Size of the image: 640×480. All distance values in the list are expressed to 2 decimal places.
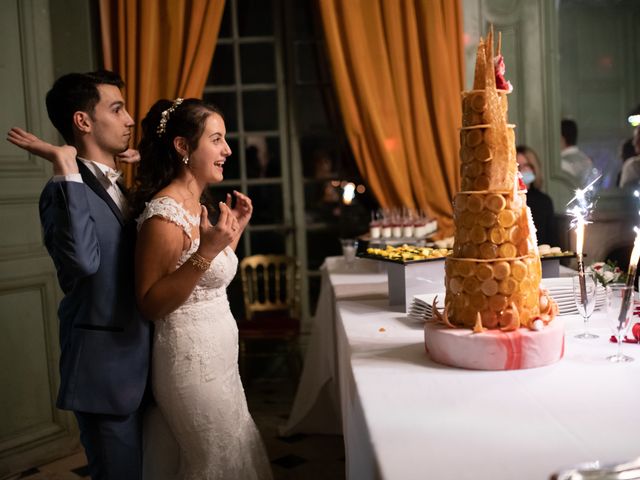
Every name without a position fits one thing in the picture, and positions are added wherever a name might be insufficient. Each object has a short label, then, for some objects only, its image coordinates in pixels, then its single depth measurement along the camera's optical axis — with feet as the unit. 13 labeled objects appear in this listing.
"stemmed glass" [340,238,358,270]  12.46
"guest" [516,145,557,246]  14.80
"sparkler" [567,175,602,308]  6.16
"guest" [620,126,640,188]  15.61
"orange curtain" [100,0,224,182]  15.10
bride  6.42
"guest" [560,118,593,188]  15.87
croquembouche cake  5.67
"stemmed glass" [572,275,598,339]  6.31
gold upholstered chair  14.16
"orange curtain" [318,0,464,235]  15.16
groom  6.07
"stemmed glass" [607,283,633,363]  5.65
